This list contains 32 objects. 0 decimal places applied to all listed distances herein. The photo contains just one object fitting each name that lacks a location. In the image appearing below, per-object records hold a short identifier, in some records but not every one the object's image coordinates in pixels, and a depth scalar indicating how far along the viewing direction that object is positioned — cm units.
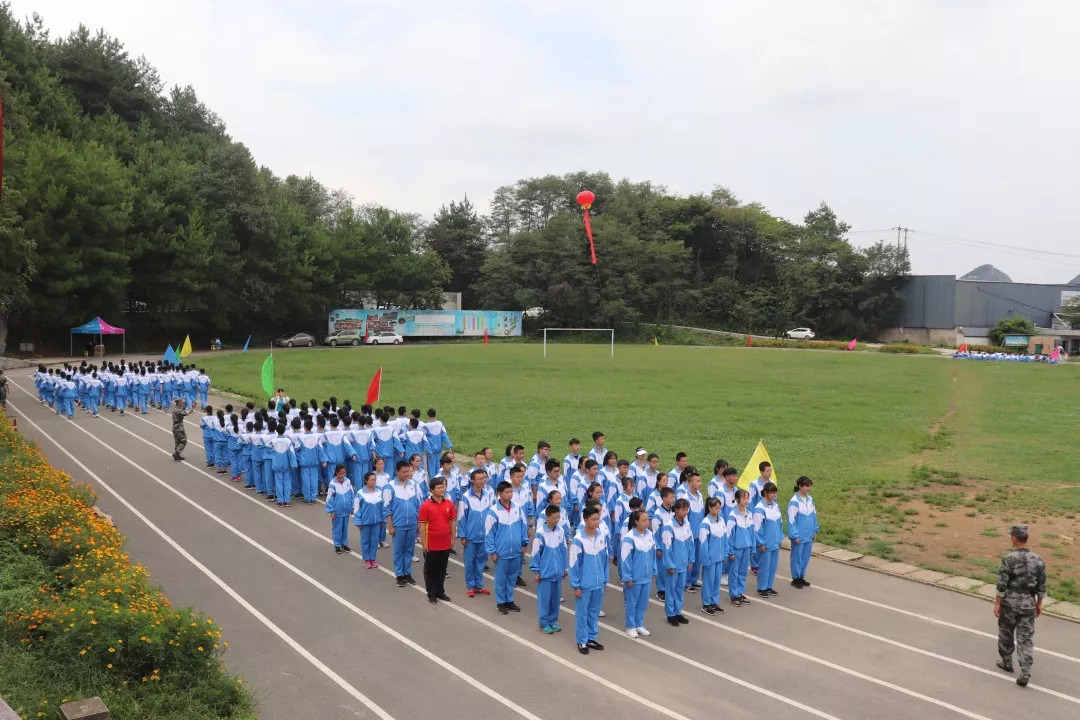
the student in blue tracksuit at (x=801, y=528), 905
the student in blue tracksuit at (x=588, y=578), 728
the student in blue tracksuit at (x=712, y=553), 831
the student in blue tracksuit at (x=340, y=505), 1004
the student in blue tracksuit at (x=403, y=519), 907
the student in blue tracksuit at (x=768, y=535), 873
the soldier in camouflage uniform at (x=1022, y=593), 661
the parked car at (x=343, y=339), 5624
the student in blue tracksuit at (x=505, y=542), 834
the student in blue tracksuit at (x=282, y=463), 1241
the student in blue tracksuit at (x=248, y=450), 1341
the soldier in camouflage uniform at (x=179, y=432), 1593
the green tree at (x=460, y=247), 7638
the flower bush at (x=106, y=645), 514
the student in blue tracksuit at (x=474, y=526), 890
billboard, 5822
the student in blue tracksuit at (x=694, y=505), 860
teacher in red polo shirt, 838
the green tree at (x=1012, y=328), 6153
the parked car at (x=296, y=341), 5434
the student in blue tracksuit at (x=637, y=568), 753
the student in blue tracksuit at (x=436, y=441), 1407
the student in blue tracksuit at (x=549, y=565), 765
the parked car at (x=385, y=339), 5814
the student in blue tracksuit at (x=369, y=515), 945
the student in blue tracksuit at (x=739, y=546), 855
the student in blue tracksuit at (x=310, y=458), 1249
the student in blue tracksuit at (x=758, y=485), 927
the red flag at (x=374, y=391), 1626
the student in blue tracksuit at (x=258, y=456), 1289
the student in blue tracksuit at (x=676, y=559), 796
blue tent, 4012
